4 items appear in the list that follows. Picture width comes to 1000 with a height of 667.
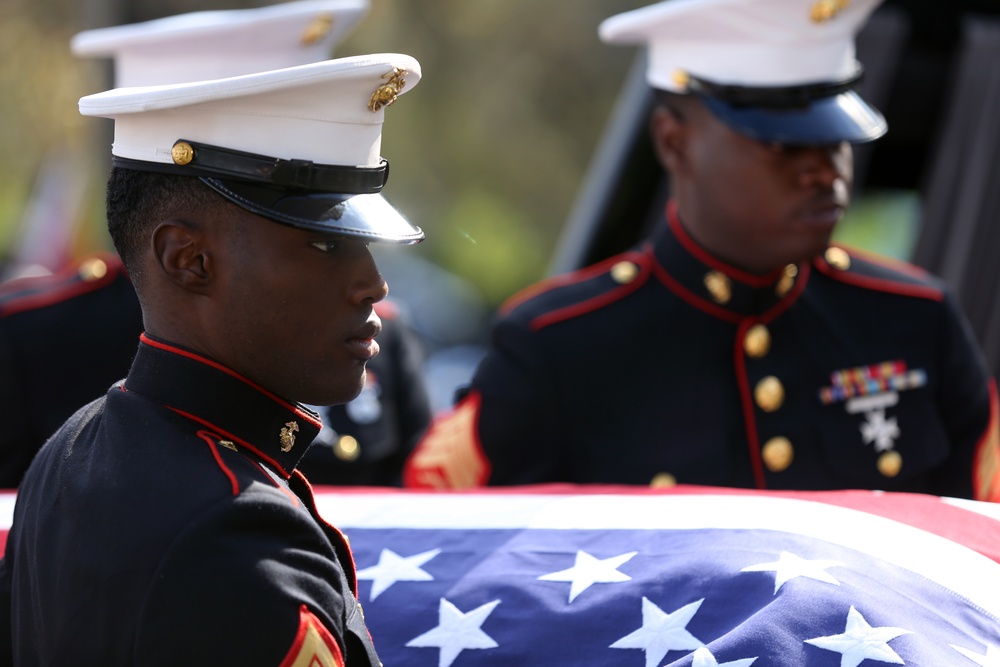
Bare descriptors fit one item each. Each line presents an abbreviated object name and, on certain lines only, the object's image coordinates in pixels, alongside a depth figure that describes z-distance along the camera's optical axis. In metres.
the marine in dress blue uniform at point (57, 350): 6.66
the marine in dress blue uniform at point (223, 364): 5.73
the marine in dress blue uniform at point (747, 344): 6.57
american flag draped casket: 6.00
